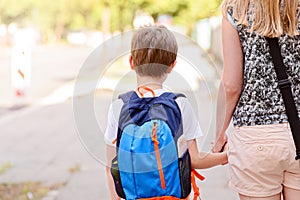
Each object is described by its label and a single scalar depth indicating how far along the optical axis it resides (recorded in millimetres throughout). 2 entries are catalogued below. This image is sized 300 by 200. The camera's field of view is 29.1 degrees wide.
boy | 2264
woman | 2318
